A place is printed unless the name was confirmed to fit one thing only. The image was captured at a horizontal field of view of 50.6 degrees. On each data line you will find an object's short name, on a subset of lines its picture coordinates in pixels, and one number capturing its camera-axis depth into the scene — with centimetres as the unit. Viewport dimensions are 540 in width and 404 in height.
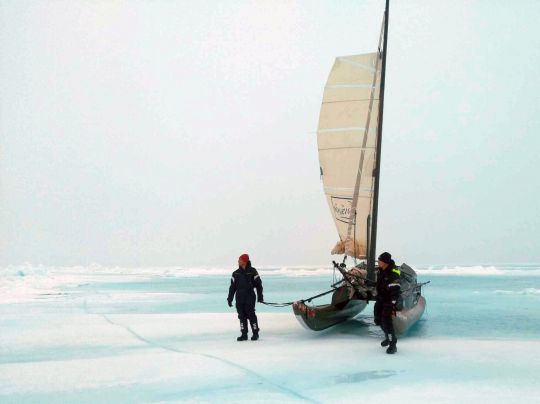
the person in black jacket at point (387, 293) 930
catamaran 1425
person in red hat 1040
